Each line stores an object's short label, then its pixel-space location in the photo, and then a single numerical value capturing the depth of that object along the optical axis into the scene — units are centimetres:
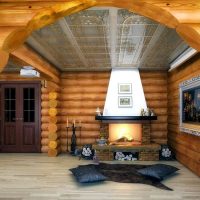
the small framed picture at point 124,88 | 718
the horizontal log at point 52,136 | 689
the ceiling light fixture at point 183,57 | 476
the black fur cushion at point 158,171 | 465
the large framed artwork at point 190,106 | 471
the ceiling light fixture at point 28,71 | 512
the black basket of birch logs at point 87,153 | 664
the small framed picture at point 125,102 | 714
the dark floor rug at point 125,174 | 451
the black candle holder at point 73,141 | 718
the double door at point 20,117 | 753
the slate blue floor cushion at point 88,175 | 438
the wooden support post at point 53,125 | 690
